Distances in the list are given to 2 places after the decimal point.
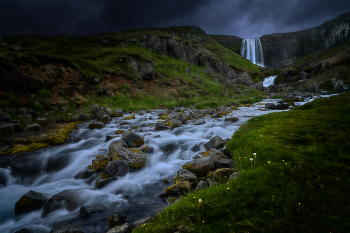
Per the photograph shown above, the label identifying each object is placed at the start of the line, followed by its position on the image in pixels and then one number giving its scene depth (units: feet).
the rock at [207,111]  75.61
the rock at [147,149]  37.70
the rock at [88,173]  30.19
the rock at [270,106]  79.01
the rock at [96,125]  57.93
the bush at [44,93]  67.36
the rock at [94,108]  77.71
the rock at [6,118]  48.53
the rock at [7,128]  42.59
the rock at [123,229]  14.98
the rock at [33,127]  47.60
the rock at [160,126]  53.52
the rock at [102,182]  26.40
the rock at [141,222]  15.32
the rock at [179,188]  21.08
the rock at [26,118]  51.73
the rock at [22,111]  55.19
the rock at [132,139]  39.35
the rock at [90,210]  20.83
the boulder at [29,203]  22.25
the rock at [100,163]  30.48
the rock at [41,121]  53.36
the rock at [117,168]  28.48
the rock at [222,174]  19.99
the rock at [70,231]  15.86
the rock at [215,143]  34.17
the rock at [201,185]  19.69
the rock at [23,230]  17.87
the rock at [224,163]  24.47
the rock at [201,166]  24.04
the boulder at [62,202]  22.09
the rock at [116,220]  18.51
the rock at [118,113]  80.56
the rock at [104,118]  69.23
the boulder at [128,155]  31.40
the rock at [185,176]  22.58
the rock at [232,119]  58.08
